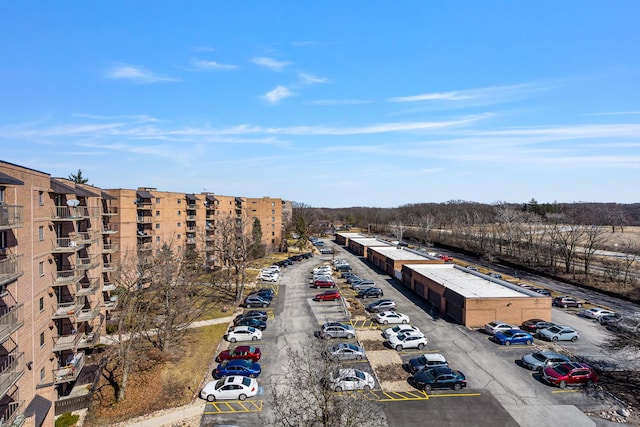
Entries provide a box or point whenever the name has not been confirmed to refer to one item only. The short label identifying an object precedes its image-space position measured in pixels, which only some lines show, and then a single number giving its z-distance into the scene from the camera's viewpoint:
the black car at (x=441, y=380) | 22.28
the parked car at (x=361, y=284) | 47.67
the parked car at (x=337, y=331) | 30.72
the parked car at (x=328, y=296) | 42.47
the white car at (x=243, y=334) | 30.65
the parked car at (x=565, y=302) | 40.12
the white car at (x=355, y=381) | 21.55
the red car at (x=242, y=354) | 26.80
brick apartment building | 16.44
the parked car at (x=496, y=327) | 30.87
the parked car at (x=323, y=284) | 48.78
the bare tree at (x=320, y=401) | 14.77
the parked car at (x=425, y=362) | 24.39
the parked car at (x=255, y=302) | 40.28
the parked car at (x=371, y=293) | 44.22
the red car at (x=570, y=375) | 22.61
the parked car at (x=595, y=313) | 36.10
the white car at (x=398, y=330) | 30.45
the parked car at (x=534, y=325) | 31.93
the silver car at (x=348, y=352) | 26.14
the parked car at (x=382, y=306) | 37.91
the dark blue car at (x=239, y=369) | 24.48
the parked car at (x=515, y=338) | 29.02
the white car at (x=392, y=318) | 34.50
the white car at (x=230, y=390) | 21.92
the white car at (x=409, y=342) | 28.58
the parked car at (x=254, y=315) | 34.81
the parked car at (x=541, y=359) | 24.44
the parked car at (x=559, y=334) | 30.00
